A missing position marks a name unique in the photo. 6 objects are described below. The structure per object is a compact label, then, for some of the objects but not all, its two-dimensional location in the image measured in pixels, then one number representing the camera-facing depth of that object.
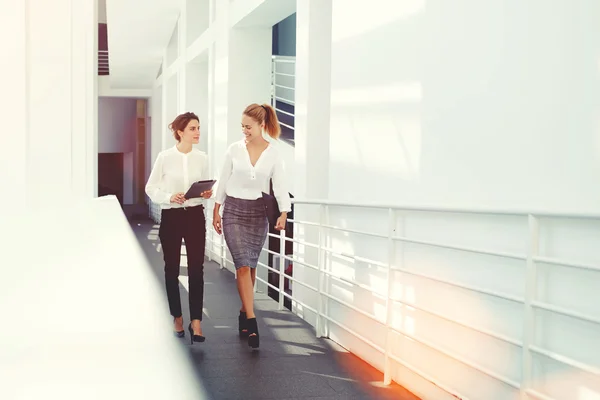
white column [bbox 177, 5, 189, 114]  10.54
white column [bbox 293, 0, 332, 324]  4.63
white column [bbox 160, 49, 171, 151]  13.78
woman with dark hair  3.75
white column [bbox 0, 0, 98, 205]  1.34
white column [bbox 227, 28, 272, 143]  7.25
